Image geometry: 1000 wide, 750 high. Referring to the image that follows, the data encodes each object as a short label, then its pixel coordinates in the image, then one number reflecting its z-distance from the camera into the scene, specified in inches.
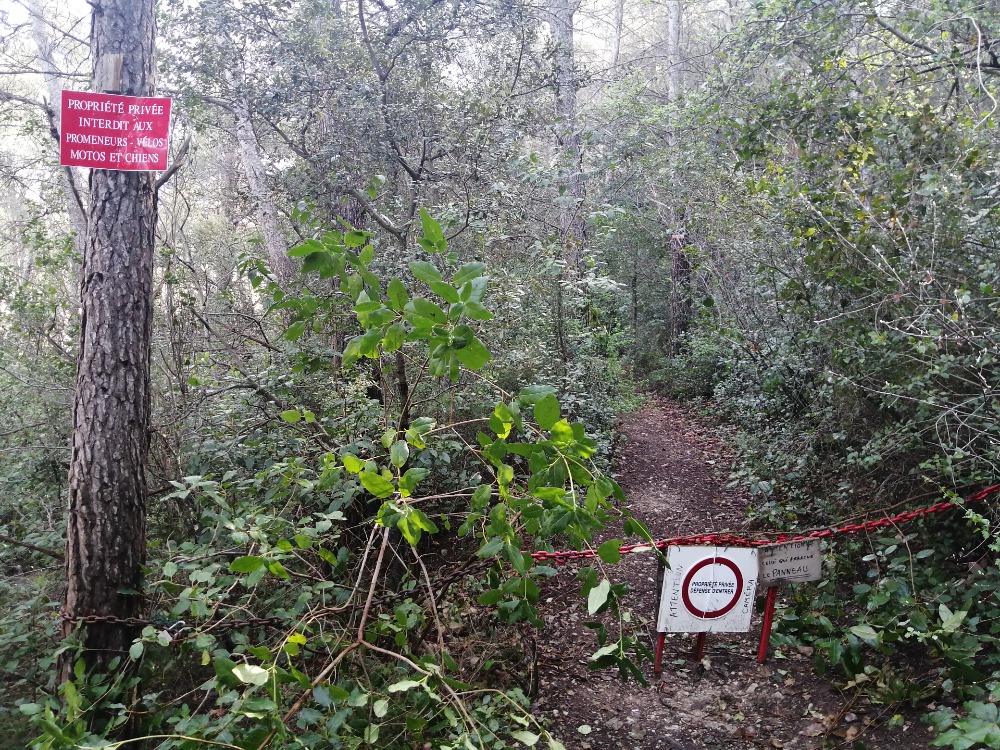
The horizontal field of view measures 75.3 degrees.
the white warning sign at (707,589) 157.5
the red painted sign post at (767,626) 165.8
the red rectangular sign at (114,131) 132.9
